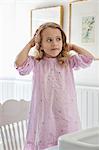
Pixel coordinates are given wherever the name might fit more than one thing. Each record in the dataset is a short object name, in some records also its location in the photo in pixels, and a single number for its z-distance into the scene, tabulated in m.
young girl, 1.35
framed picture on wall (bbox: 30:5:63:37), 2.17
